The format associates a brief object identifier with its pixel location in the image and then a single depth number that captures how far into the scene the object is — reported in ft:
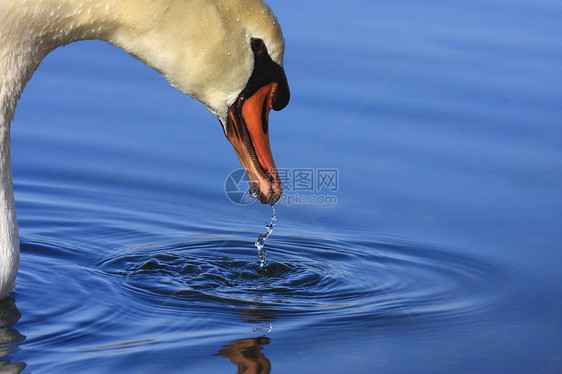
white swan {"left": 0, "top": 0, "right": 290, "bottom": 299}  33.81
